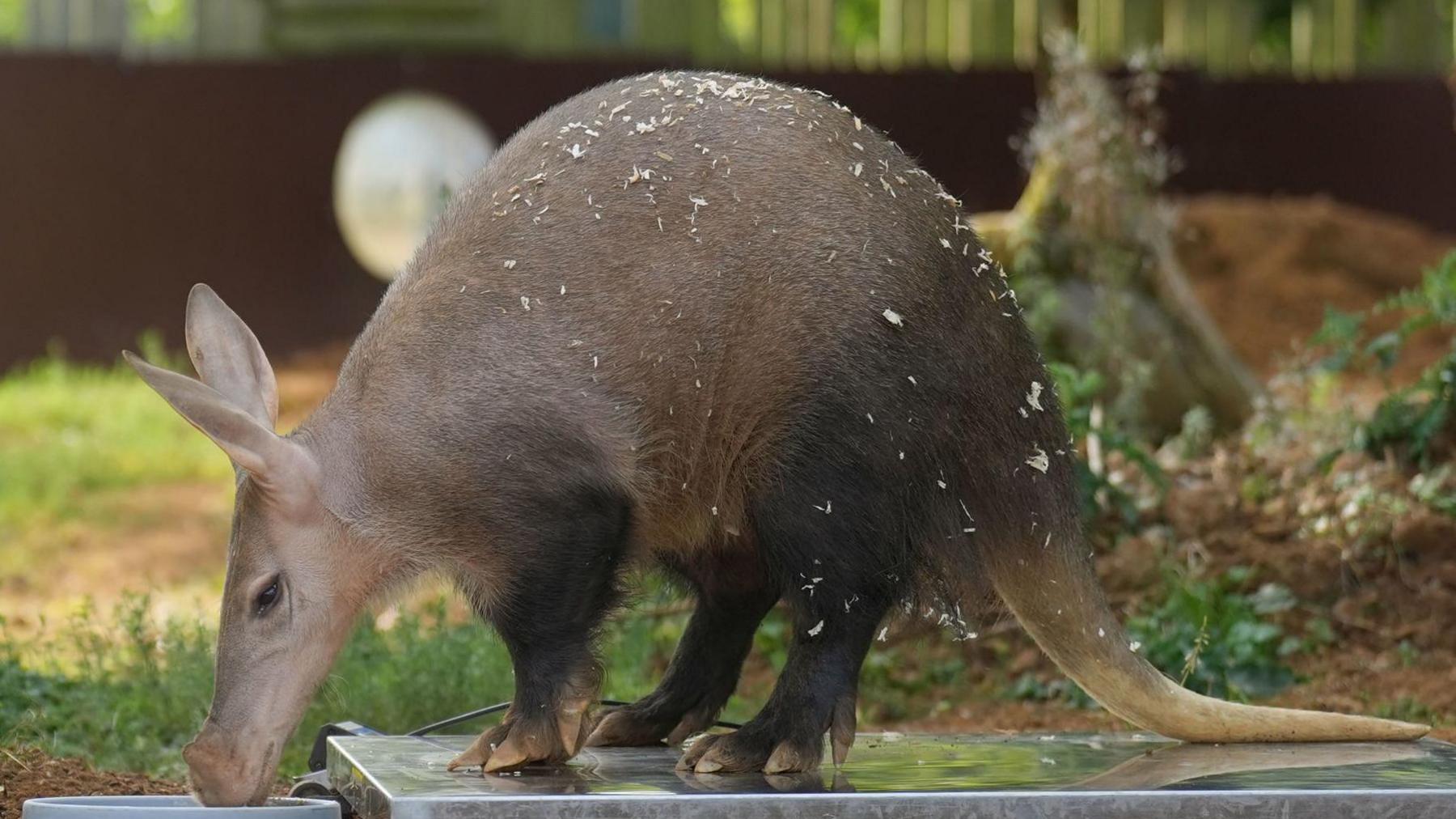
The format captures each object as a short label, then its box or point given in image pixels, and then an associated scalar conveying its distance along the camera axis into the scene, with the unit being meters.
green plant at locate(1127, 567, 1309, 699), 13.23
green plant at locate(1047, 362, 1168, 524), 14.59
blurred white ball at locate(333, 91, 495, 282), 23.87
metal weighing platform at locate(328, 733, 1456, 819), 8.18
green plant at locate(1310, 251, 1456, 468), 14.73
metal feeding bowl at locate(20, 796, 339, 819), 8.00
